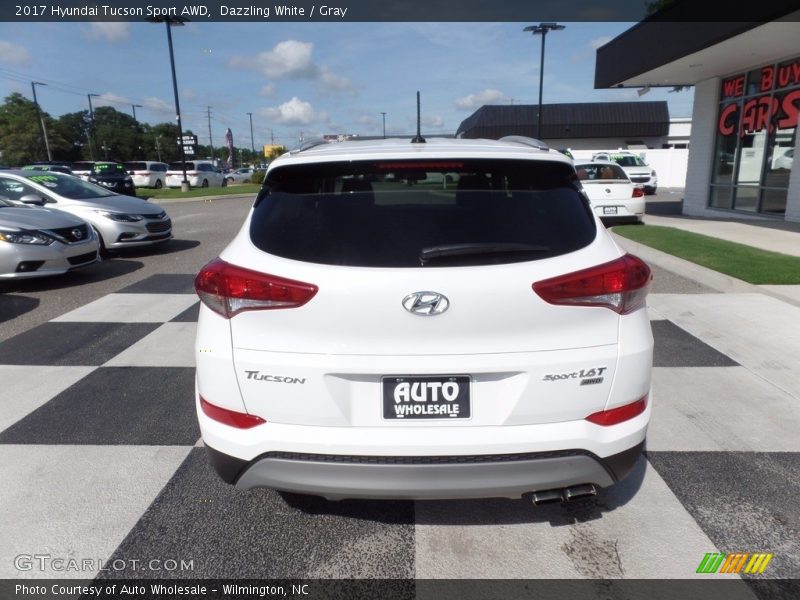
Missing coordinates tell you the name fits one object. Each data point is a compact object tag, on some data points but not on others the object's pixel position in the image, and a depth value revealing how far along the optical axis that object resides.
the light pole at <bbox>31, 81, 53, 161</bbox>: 63.05
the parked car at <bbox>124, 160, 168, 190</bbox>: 34.72
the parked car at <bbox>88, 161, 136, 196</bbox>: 25.87
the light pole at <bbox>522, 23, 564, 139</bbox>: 31.54
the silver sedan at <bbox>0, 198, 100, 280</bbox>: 7.22
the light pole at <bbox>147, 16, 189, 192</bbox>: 27.96
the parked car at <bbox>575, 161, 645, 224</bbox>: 11.32
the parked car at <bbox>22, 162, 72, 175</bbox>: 27.42
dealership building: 12.12
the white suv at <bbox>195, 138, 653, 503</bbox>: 2.03
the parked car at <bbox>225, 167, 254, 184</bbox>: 50.19
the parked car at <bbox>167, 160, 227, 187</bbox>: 35.72
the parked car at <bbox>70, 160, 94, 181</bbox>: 31.37
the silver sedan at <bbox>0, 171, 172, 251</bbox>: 9.62
